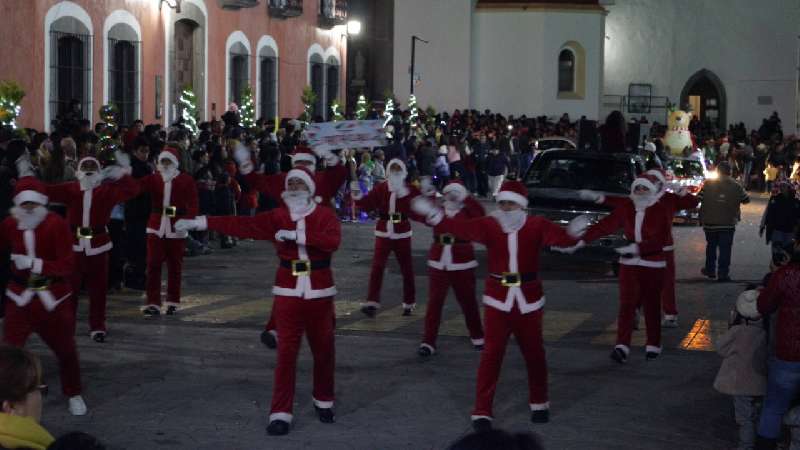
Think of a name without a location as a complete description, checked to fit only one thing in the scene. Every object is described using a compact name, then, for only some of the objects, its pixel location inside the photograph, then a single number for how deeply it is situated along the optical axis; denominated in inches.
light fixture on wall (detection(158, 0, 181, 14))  999.6
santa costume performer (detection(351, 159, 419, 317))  574.9
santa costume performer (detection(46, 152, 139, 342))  494.6
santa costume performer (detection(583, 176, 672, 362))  492.1
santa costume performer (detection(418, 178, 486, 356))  490.3
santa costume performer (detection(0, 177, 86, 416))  394.6
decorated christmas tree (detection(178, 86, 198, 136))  981.2
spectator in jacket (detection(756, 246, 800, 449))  339.6
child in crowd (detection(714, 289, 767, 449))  356.5
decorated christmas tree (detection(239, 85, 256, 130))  1123.3
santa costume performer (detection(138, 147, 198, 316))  553.6
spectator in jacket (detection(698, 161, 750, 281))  693.3
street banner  479.8
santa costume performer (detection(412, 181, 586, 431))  392.8
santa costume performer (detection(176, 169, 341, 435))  386.0
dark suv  745.0
